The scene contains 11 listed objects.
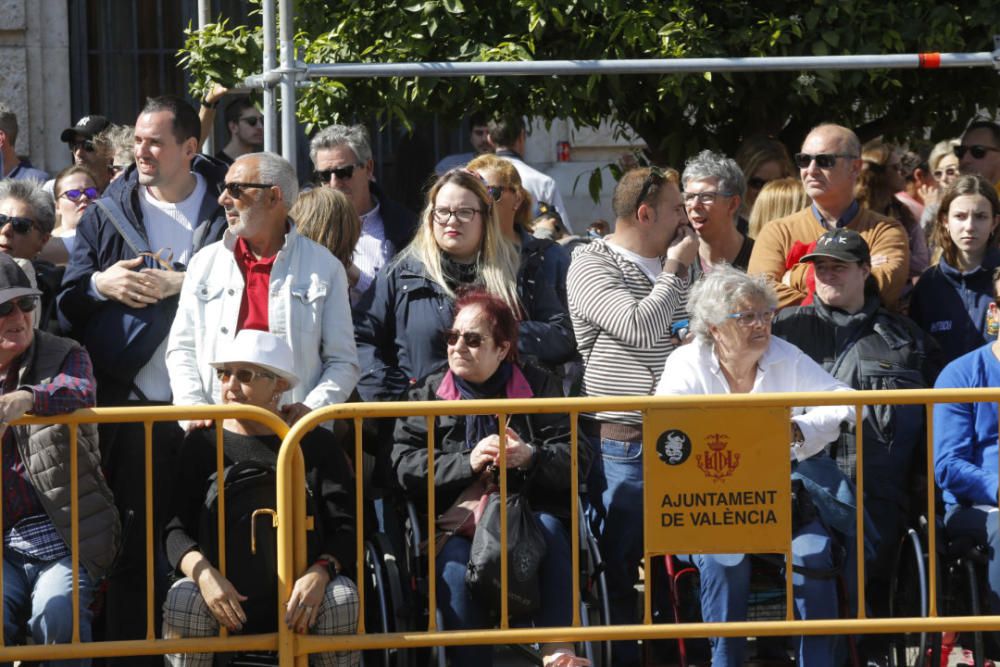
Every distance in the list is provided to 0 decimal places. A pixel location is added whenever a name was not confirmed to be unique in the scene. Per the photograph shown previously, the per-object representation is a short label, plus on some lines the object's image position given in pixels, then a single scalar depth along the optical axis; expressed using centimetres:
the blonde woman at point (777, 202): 1479
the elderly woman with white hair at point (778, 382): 1139
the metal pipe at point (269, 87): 1316
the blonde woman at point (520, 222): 1309
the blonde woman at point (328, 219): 1337
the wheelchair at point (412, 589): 1108
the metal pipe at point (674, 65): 1340
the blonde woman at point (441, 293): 1254
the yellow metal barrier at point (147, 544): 1045
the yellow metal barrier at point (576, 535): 1062
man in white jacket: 1193
